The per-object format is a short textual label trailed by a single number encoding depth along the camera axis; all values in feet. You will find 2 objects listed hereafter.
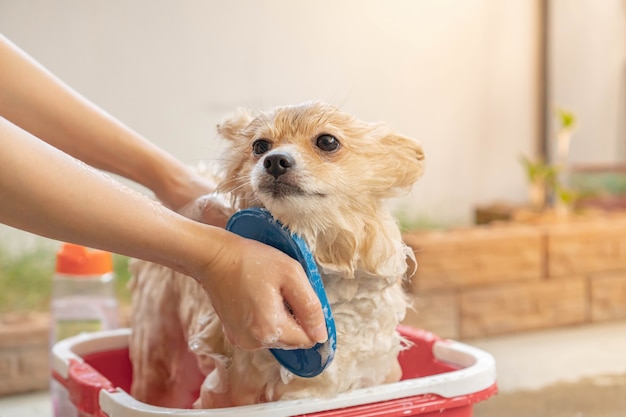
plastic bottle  4.14
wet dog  2.39
